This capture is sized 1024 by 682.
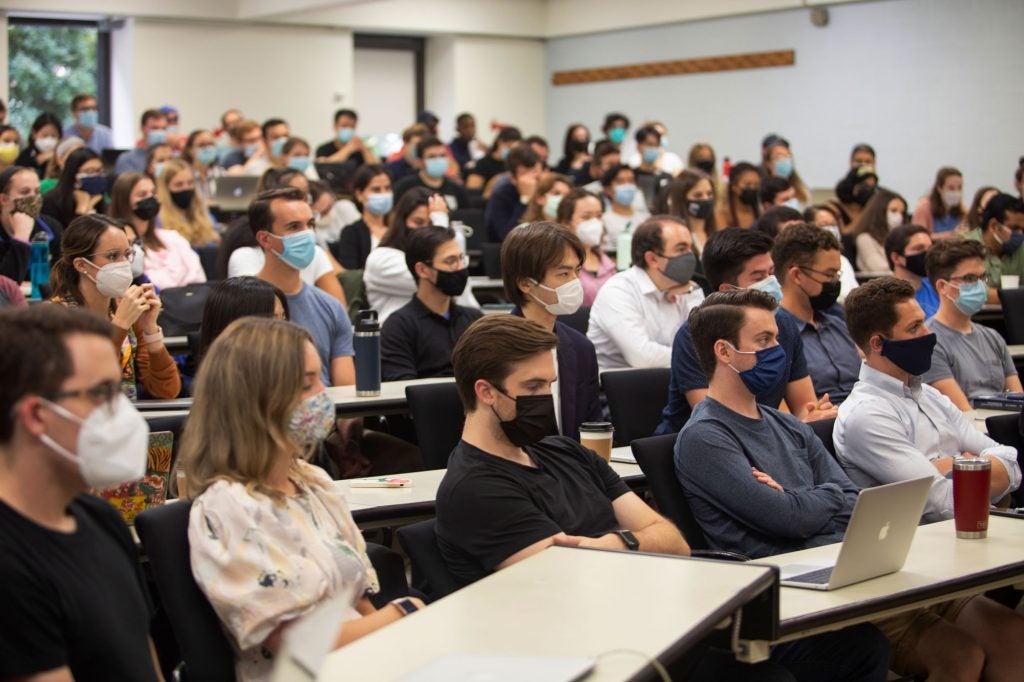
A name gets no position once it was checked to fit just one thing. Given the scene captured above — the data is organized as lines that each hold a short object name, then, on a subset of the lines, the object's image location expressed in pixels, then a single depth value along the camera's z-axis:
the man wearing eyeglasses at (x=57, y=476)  1.94
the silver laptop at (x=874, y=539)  2.62
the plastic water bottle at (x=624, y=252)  7.07
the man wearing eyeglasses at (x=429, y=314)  5.05
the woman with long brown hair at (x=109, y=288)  4.31
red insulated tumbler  3.08
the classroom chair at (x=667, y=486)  3.32
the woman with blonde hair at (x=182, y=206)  7.64
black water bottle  4.43
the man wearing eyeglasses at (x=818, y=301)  4.79
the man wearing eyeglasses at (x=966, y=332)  5.02
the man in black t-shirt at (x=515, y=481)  2.80
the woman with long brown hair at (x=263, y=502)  2.36
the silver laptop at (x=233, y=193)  9.56
